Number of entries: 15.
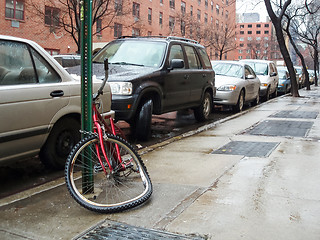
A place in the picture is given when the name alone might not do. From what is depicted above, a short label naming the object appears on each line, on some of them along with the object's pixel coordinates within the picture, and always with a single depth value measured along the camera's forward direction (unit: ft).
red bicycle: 12.14
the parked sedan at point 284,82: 72.59
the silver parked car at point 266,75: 56.04
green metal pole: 12.44
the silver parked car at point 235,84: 39.34
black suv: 22.71
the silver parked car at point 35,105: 14.11
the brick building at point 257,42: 253.88
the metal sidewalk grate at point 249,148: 19.96
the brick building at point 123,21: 85.20
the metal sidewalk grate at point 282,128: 26.09
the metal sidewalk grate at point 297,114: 35.68
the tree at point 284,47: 60.16
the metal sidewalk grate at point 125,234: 10.34
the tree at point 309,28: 106.16
